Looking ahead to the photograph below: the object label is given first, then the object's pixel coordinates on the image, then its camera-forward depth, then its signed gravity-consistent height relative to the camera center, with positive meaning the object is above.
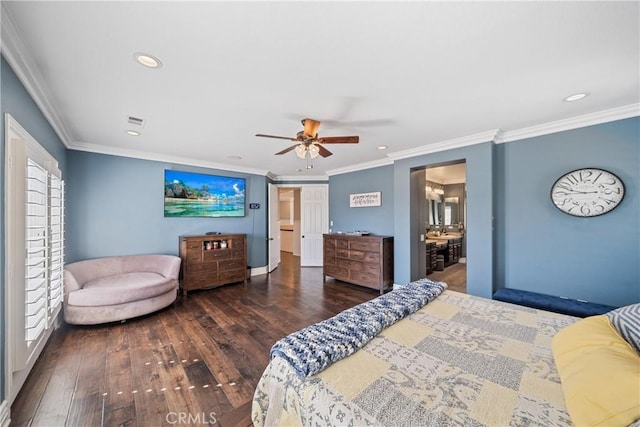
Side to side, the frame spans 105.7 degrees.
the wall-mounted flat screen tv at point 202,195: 4.48 +0.41
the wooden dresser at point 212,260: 4.21 -0.83
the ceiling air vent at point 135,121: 2.80 +1.13
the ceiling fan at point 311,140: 2.62 +0.83
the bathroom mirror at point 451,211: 7.48 +0.12
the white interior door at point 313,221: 6.41 -0.16
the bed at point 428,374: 0.91 -0.76
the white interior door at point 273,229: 5.93 -0.34
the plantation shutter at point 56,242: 2.52 -0.29
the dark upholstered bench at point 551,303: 2.47 -0.98
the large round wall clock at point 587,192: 2.63 +0.26
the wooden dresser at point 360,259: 4.32 -0.85
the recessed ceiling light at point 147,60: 1.71 +1.13
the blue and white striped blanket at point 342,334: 1.20 -0.71
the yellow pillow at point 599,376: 0.79 -0.62
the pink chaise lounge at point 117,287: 2.88 -0.91
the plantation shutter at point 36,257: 1.95 -0.36
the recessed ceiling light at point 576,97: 2.28 +1.13
